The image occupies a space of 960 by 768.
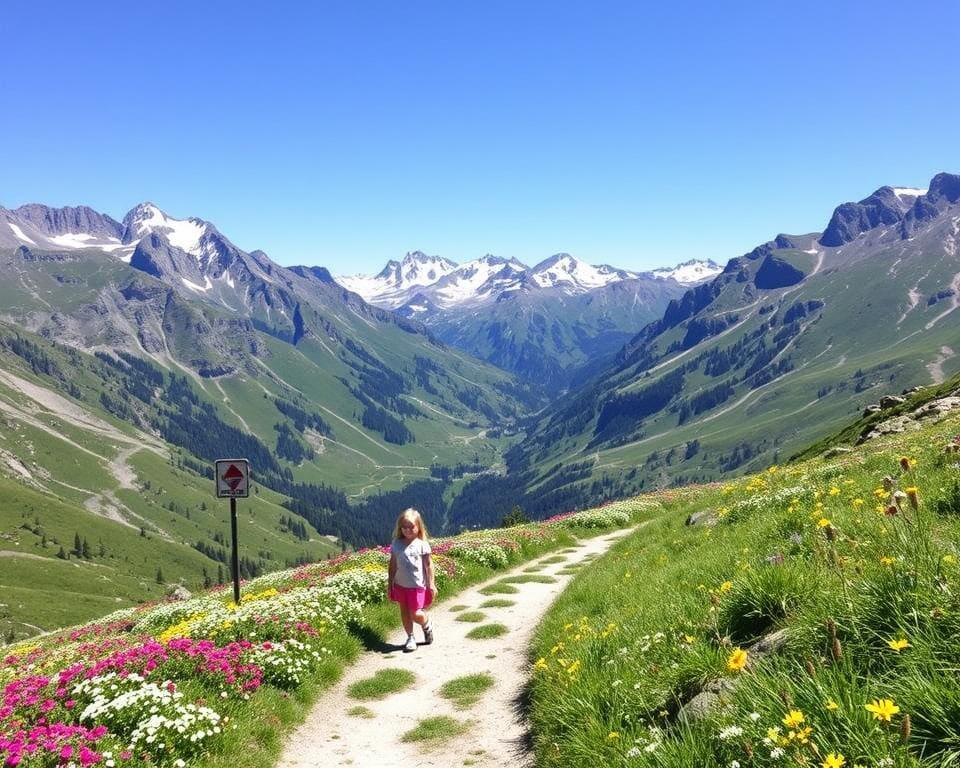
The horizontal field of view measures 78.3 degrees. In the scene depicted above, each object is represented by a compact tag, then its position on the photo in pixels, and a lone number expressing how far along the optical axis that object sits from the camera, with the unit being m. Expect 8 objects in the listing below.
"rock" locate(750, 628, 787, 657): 5.97
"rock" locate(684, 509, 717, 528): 18.35
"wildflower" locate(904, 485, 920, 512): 5.11
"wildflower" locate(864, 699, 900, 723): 3.13
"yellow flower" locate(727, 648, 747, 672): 4.44
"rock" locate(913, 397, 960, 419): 38.03
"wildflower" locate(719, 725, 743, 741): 4.45
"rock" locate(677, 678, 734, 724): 5.50
